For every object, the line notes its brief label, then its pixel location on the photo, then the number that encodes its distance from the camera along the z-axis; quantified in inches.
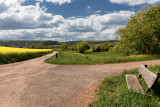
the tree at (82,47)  2706.7
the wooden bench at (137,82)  123.8
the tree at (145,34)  675.4
